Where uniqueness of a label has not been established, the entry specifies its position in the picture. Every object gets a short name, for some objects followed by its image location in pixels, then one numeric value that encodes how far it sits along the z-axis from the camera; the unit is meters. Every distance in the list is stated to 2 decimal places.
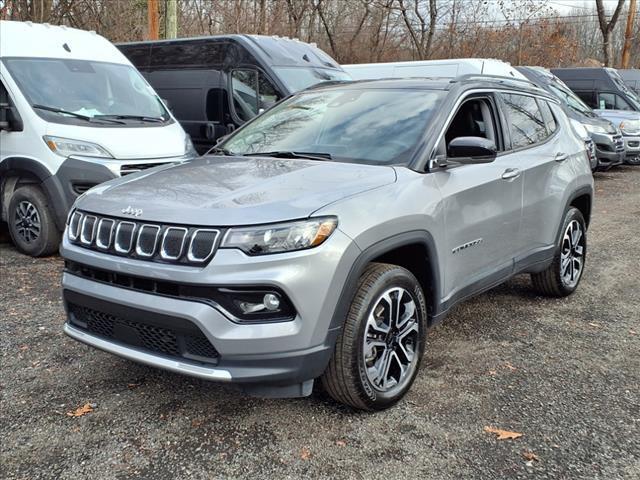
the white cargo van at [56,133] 6.19
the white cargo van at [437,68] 11.43
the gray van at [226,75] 8.84
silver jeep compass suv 2.78
